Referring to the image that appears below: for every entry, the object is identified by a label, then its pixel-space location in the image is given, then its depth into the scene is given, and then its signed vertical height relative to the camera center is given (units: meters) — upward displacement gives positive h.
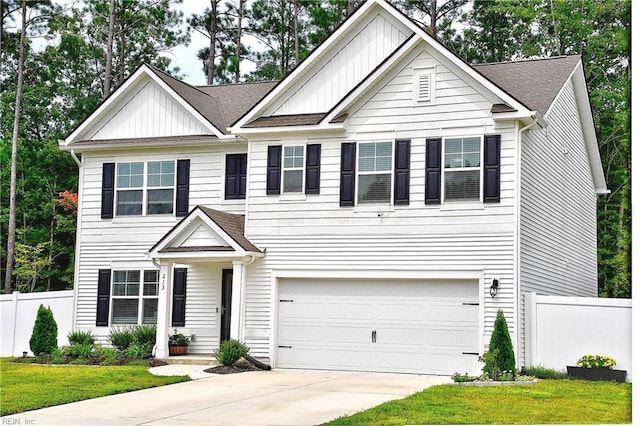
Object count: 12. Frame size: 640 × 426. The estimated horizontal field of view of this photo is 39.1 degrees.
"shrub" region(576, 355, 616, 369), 17.36 -1.46
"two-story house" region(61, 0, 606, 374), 18.77 +1.68
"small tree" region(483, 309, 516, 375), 16.82 -1.20
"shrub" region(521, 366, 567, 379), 17.84 -1.76
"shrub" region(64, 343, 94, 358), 20.64 -1.81
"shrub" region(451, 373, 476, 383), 16.36 -1.75
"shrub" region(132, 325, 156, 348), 21.31 -1.47
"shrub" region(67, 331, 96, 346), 21.94 -1.62
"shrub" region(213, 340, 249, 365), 19.14 -1.61
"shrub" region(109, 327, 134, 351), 21.39 -1.57
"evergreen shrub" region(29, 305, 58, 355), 21.22 -1.50
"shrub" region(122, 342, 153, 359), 20.69 -1.77
